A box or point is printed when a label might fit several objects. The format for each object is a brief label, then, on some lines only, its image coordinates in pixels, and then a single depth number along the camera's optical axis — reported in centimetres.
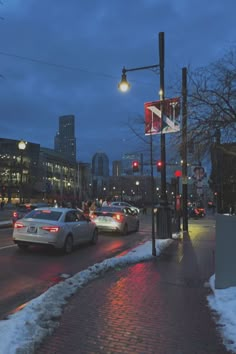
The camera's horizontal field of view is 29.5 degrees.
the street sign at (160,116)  1317
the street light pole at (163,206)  1733
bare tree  991
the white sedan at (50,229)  1390
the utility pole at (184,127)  1093
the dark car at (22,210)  2383
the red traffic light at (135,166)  2832
